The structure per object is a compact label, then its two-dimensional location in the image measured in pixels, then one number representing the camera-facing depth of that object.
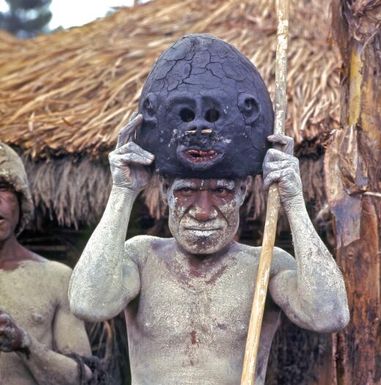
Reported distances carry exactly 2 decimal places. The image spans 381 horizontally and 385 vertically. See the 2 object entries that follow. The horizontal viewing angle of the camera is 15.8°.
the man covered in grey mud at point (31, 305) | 5.88
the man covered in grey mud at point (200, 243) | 4.52
